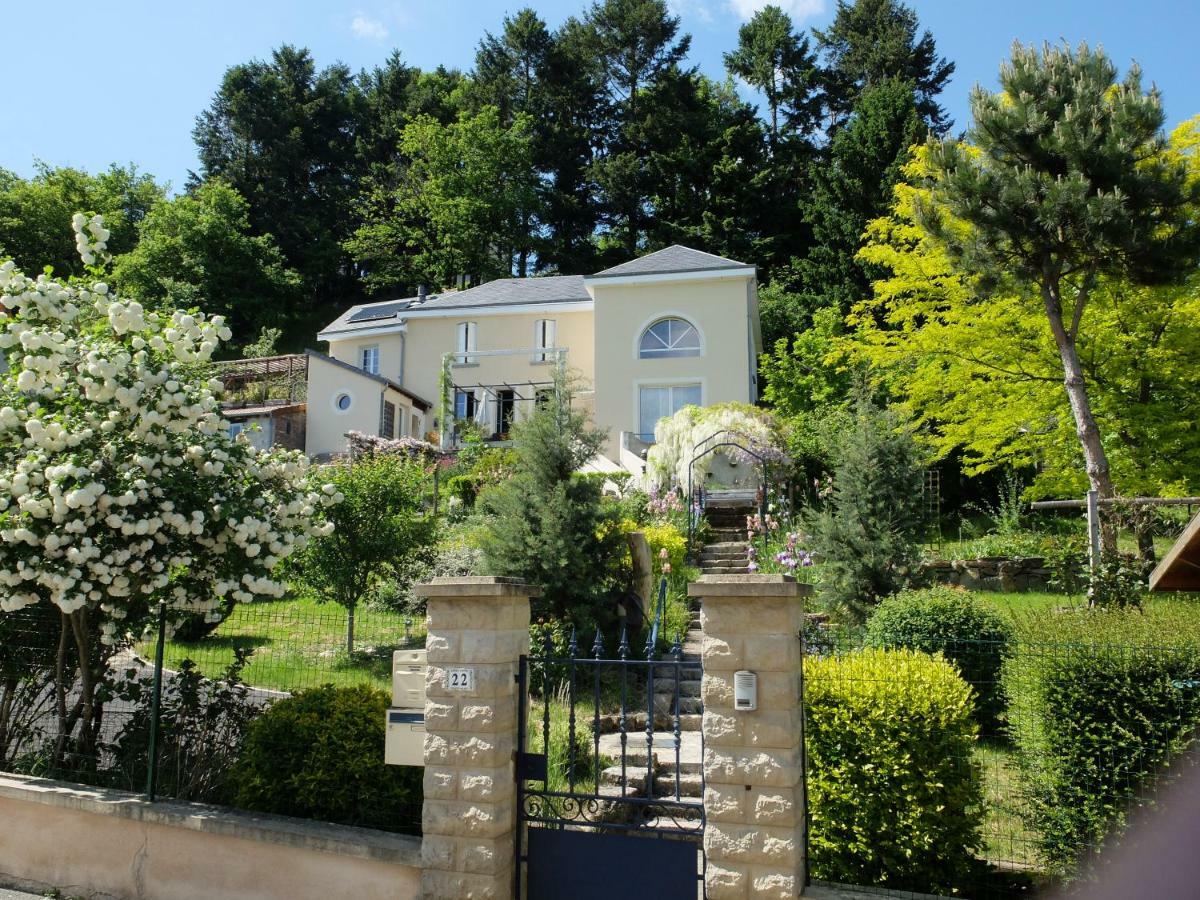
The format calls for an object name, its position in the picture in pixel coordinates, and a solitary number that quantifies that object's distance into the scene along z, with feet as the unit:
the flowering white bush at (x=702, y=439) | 68.54
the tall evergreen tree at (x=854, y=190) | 105.19
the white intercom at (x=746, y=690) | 16.19
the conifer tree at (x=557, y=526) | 37.09
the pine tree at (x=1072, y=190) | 46.21
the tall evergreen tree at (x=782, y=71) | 138.21
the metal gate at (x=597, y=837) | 16.66
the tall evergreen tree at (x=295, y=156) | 168.76
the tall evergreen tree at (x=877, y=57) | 126.93
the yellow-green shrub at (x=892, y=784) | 17.08
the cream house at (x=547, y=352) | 90.48
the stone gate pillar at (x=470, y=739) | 17.83
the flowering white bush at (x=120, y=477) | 21.61
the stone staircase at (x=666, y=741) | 25.27
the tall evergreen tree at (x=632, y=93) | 136.77
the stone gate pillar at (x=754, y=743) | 15.98
